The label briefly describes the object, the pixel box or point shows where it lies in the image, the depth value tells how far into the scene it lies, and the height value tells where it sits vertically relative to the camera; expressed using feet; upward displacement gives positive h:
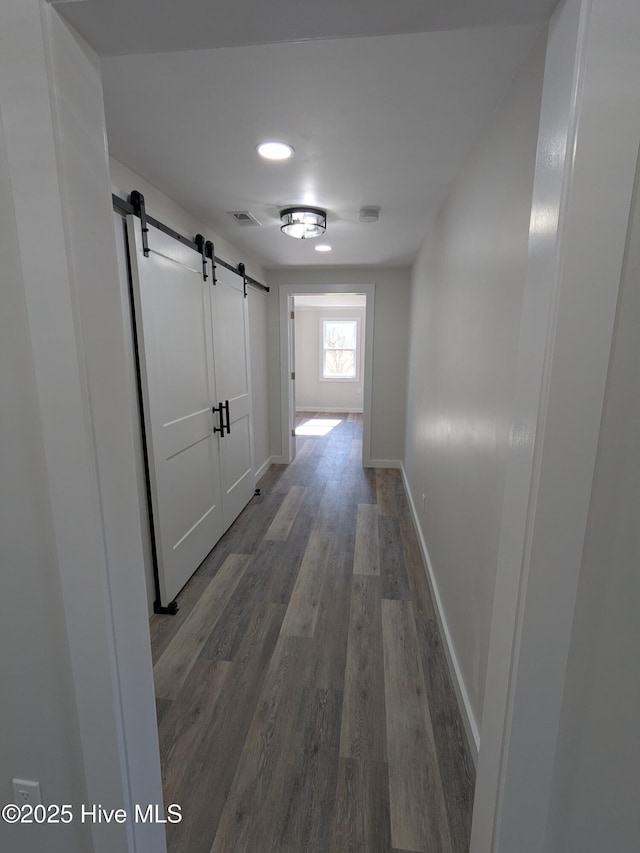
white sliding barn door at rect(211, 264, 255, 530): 9.70 -0.82
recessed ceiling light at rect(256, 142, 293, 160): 5.39 +2.91
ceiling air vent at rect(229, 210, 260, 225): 8.17 +2.97
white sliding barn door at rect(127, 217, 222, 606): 6.62 -0.86
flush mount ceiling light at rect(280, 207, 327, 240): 7.88 +2.79
